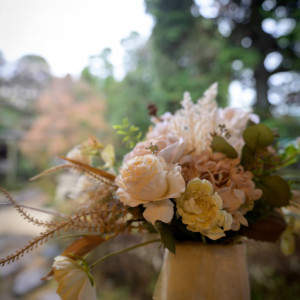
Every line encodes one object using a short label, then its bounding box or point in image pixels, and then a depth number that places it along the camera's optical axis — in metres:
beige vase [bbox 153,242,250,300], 0.43
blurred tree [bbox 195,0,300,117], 2.58
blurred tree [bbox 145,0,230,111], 2.83
